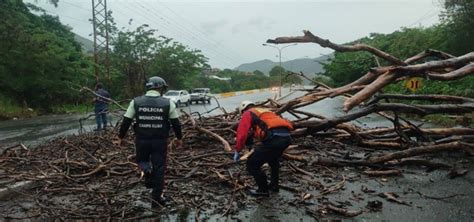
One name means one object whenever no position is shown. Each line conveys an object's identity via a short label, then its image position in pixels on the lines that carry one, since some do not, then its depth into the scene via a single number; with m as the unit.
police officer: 5.35
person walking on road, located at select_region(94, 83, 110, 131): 13.29
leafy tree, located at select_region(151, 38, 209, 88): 45.25
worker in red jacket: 5.68
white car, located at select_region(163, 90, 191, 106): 34.12
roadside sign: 17.12
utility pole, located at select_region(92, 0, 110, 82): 34.62
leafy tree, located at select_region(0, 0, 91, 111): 25.70
